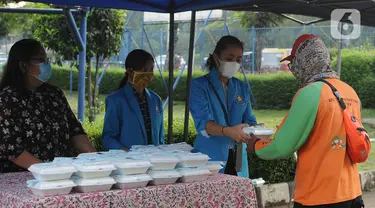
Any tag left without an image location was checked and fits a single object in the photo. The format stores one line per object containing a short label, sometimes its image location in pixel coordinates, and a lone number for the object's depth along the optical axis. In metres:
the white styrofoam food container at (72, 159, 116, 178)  2.51
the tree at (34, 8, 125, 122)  9.31
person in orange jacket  2.66
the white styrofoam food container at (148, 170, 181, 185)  2.69
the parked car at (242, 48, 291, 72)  19.83
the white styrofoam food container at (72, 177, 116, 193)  2.47
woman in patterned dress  3.01
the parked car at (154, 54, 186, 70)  21.97
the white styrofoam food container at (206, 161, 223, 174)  2.98
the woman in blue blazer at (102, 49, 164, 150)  3.81
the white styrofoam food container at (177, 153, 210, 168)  2.85
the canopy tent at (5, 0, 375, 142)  4.34
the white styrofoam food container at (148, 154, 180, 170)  2.73
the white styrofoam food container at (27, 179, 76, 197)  2.38
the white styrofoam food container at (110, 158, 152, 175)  2.62
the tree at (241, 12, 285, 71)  24.27
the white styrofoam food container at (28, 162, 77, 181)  2.42
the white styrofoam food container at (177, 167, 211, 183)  2.78
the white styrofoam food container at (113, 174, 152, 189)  2.58
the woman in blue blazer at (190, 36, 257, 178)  3.67
